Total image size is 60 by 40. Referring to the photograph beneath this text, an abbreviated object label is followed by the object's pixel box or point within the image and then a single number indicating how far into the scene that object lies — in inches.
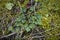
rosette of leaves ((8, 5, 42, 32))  55.8
